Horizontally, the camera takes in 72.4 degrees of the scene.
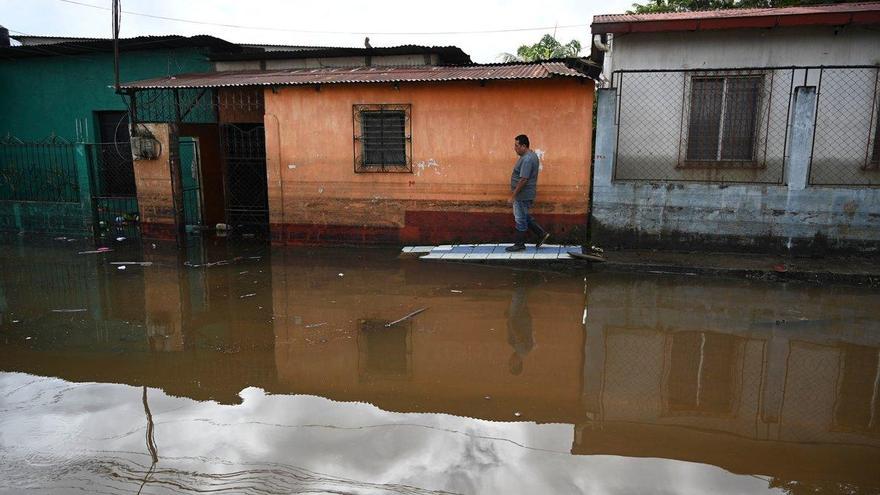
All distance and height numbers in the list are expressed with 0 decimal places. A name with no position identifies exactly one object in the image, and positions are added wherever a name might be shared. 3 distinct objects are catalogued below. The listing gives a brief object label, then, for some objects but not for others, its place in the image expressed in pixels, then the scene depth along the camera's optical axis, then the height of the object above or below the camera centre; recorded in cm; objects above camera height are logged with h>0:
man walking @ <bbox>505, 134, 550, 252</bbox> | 830 -32
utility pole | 942 +222
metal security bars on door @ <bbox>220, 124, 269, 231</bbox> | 1110 -18
